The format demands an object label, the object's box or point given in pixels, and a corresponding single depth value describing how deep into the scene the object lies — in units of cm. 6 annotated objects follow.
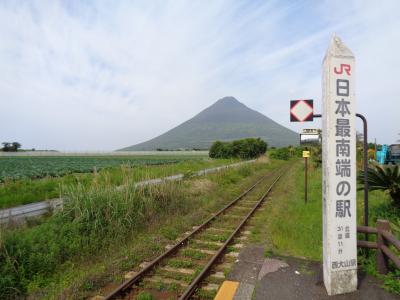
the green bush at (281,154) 4728
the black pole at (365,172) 399
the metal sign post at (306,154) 974
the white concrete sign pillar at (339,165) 333
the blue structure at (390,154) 2034
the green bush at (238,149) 4256
